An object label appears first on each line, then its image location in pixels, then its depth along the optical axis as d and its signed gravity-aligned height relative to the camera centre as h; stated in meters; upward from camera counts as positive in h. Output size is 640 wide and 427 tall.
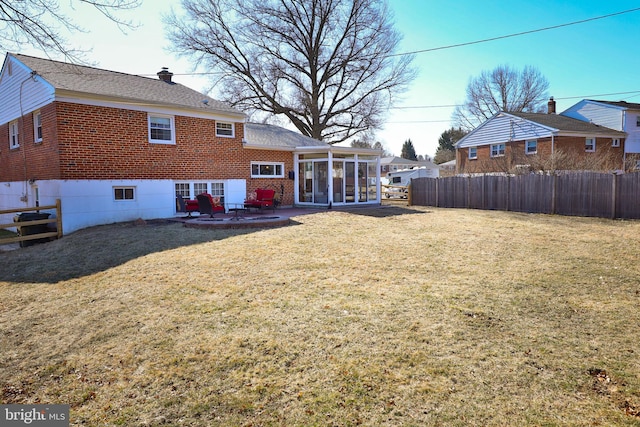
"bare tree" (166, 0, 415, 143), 30.38 +10.54
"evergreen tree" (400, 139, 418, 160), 82.38 +7.86
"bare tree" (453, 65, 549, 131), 50.06 +11.81
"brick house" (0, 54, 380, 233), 12.68 +1.61
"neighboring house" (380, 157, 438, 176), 57.22 +3.65
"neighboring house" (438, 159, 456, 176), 51.65 +2.80
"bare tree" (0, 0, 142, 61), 7.46 +3.35
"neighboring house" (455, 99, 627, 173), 27.36 +3.36
